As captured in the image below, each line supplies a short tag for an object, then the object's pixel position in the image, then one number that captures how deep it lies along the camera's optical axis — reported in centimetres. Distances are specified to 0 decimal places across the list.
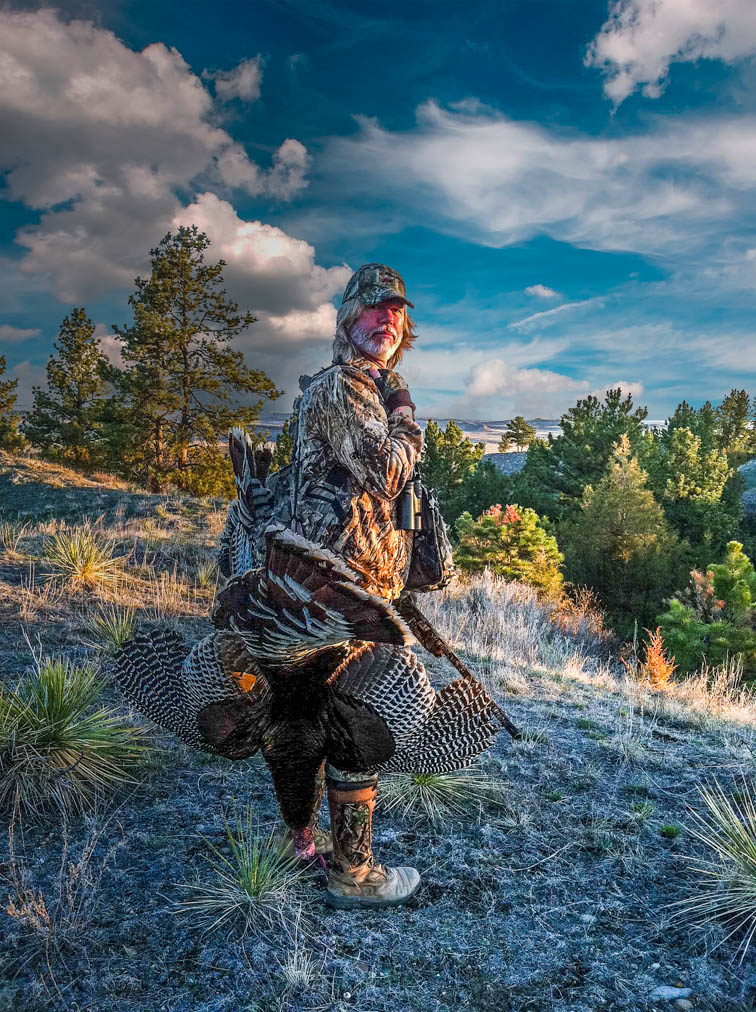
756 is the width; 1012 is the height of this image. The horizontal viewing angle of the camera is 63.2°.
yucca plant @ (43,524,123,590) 674
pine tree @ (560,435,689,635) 1948
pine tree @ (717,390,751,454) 5125
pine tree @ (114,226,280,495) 2138
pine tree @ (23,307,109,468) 2745
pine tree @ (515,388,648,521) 2489
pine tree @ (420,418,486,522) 2925
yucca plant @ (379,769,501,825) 310
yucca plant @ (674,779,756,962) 234
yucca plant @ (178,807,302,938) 225
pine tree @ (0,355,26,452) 2906
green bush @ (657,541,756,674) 1175
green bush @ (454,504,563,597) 1397
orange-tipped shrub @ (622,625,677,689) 673
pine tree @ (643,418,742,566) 2342
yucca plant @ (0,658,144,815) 296
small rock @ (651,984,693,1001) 202
